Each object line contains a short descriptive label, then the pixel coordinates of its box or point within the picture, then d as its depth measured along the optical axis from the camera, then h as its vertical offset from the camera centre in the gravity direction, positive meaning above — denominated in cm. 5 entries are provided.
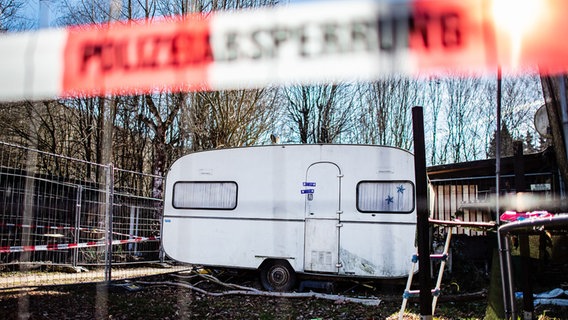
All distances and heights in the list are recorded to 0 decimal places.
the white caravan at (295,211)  529 -6
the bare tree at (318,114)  893 +222
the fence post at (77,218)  669 -23
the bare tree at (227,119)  833 +173
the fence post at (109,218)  552 -18
